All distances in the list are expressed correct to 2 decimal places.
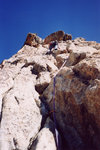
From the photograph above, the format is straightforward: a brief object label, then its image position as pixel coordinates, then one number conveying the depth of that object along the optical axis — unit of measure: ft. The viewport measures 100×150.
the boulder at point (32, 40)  79.25
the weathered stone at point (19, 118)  16.22
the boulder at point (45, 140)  15.74
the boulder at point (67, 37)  87.71
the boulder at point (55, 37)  87.51
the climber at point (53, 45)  47.86
